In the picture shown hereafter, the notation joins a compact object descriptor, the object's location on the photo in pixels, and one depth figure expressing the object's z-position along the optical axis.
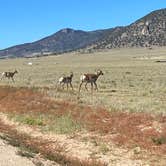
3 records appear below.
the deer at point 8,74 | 55.59
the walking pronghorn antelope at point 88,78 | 41.38
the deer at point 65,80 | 42.41
